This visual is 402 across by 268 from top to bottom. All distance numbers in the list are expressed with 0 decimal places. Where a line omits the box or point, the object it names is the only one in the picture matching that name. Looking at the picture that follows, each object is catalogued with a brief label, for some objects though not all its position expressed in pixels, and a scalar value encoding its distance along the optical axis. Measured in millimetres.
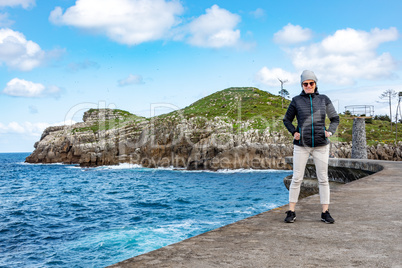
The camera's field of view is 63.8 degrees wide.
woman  5266
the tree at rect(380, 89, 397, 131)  65000
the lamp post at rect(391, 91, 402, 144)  64400
